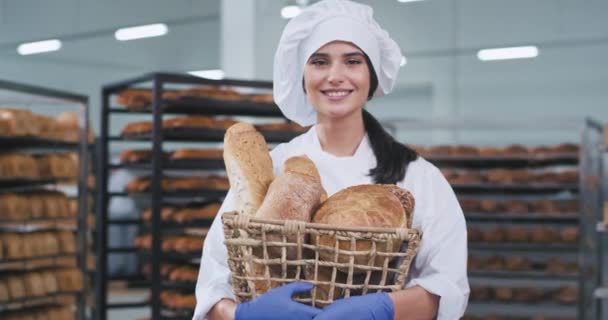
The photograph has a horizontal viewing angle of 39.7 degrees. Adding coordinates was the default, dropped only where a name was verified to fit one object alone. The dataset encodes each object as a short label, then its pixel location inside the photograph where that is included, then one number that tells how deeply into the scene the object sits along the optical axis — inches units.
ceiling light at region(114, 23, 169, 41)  372.2
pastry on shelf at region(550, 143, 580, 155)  225.8
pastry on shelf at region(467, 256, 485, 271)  234.8
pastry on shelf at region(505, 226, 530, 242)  230.4
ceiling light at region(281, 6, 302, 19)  295.7
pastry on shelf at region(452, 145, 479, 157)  236.7
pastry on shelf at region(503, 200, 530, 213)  230.8
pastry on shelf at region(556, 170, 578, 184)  224.7
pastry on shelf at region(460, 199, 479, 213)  234.2
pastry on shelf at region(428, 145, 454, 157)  239.0
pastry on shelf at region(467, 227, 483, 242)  233.8
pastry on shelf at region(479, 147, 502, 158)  233.3
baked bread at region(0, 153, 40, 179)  184.4
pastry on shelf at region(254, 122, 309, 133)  193.6
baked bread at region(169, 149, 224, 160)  189.6
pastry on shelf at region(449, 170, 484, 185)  235.1
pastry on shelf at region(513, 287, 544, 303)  230.5
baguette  55.6
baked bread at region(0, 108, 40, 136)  185.5
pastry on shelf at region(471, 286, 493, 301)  234.1
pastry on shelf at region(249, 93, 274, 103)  193.5
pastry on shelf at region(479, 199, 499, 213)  233.0
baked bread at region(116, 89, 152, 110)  194.7
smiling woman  58.8
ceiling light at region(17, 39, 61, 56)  359.9
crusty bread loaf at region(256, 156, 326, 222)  51.9
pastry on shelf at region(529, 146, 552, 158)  227.0
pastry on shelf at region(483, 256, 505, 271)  233.8
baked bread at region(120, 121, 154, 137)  192.5
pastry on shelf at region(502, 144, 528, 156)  231.1
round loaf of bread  49.9
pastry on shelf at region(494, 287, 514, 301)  232.5
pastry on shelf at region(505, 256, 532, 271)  231.8
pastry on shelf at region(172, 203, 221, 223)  191.5
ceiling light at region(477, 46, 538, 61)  297.3
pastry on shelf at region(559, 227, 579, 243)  226.4
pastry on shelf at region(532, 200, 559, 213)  227.5
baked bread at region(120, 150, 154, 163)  195.5
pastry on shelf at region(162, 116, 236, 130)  186.0
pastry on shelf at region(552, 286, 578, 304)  225.8
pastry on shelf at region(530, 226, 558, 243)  228.1
